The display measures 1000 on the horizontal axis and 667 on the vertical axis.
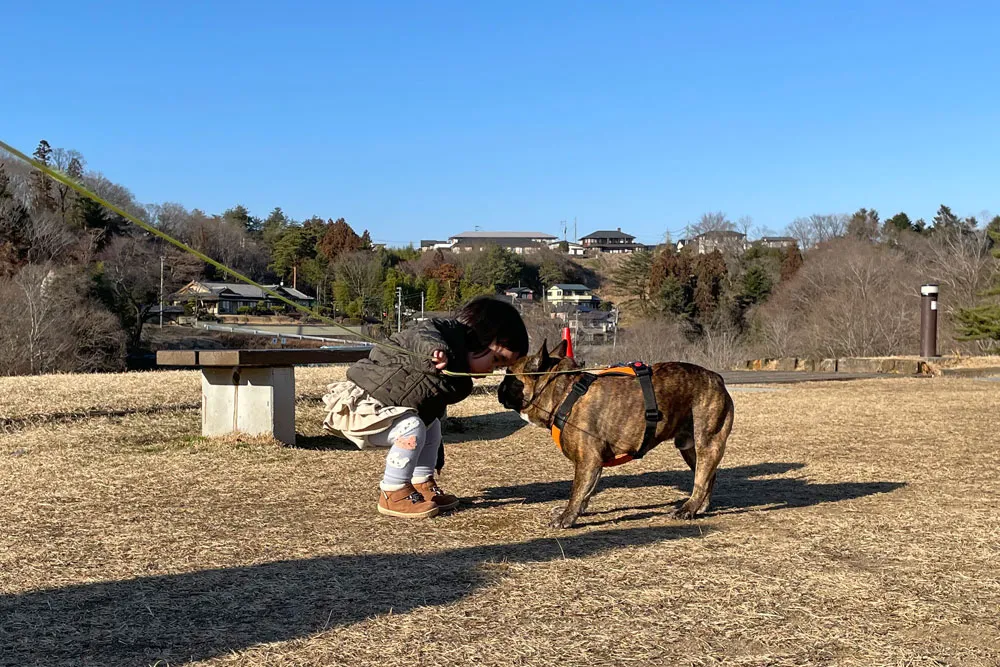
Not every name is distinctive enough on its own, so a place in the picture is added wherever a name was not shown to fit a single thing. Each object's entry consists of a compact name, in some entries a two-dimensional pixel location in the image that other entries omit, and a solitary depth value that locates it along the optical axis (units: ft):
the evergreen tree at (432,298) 229.45
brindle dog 15.24
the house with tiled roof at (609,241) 505.04
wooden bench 23.29
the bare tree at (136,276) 143.64
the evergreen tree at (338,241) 267.18
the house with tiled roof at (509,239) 495.86
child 15.81
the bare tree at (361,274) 231.30
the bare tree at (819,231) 295.13
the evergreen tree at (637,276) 241.96
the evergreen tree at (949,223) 226.38
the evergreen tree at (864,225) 257.34
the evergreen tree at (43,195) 174.79
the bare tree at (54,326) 112.27
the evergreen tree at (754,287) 219.00
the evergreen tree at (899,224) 264.31
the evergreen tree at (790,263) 222.81
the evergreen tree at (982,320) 91.04
